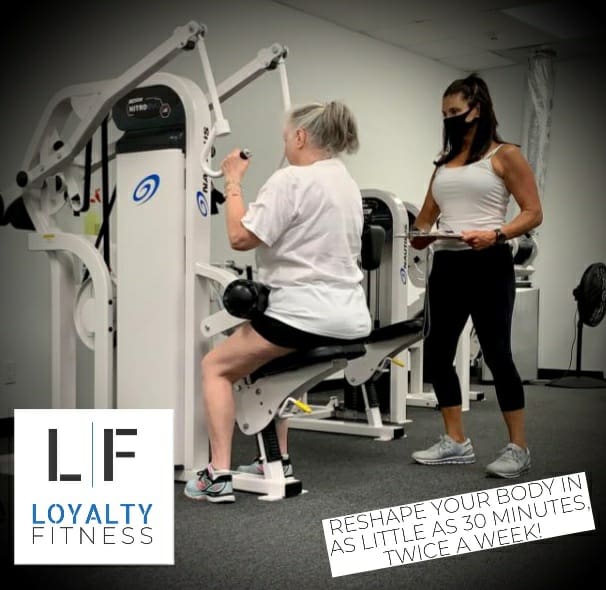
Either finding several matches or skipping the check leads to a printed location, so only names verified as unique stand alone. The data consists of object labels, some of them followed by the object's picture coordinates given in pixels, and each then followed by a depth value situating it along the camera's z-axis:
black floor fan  6.21
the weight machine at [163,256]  2.97
